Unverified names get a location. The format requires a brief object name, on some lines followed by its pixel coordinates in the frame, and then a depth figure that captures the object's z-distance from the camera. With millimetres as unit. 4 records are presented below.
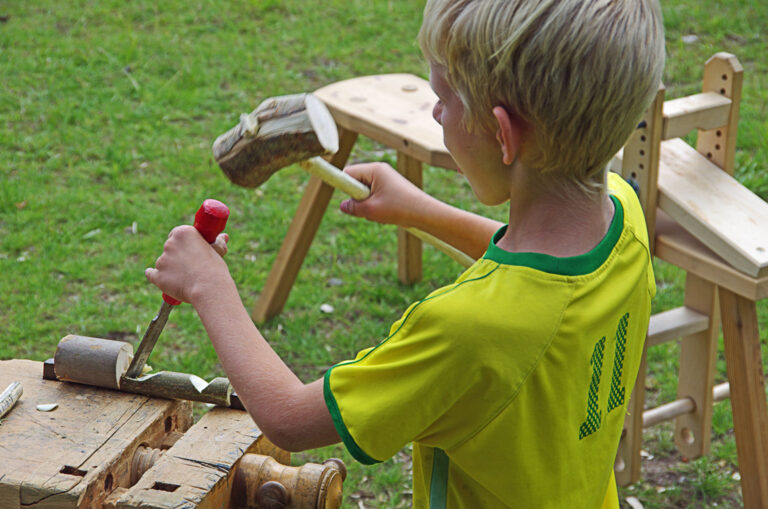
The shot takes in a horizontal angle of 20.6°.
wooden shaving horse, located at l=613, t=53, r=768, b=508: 2650
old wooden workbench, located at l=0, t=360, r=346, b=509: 2012
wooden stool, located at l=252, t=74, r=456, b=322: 3082
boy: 1909
